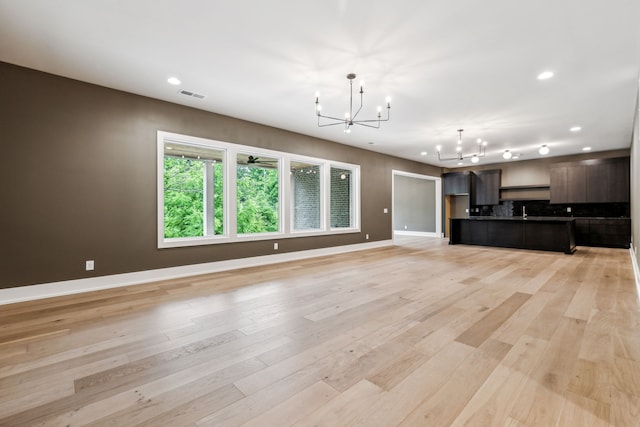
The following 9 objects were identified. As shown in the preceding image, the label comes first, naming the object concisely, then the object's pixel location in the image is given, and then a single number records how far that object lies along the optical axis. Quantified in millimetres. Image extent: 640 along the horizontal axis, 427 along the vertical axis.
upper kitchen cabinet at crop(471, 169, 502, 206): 9992
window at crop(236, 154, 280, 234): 5578
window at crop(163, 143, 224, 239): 4758
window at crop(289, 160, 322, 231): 6531
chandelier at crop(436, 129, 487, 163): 7050
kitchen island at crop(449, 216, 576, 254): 6994
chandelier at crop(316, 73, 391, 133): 3909
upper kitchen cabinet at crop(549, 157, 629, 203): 7809
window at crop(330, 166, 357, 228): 7411
